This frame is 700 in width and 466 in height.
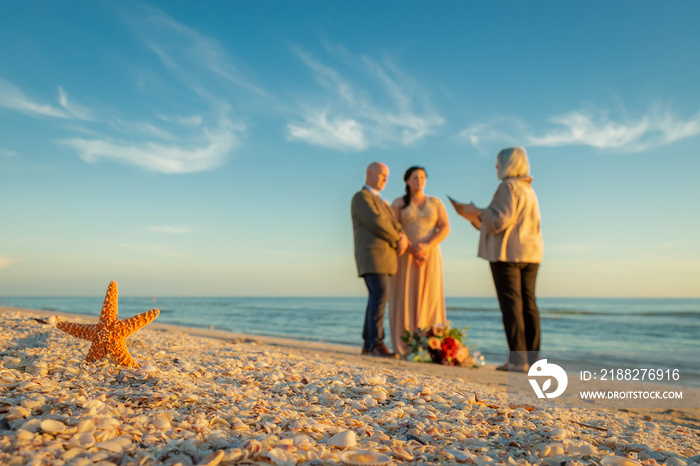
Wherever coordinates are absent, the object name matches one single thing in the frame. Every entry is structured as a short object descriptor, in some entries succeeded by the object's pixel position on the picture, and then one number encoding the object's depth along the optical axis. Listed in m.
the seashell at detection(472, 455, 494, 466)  1.73
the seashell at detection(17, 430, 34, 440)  1.50
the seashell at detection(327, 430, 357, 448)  1.74
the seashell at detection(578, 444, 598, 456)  1.96
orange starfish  2.64
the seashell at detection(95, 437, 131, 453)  1.50
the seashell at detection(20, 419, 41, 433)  1.57
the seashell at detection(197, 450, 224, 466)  1.45
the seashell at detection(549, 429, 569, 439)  2.13
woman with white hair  4.97
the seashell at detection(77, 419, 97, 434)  1.60
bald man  5.59
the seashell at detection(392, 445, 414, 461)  1.70
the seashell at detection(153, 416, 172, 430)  1.72
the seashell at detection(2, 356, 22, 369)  2.49
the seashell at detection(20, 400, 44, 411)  1.77
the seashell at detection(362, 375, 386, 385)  2.95
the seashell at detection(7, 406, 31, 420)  1.69
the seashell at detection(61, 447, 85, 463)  1.42
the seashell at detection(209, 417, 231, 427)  1.85
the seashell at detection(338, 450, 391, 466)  1.57
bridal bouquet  5.58
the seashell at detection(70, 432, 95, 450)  1.50
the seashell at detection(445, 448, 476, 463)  1.74
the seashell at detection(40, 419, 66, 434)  1.57
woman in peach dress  5.97
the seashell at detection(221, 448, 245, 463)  1.50
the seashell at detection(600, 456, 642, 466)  1.82
